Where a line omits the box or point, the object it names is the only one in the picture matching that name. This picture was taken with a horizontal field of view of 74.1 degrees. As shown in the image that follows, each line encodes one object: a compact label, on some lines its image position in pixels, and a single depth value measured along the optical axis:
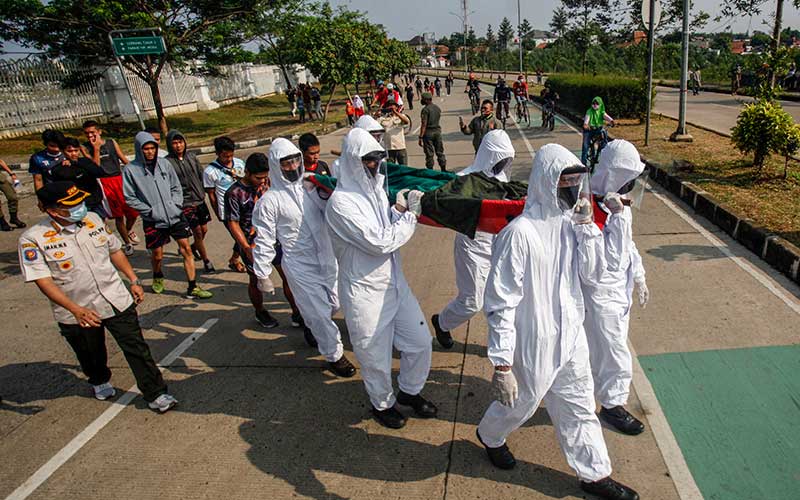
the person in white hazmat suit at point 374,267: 3.41
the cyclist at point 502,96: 17.59
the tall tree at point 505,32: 122.62
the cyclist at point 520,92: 19.39
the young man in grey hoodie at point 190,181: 6.52
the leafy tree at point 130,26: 18.89
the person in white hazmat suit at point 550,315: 2.78
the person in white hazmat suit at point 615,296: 3.45
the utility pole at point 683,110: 12.48
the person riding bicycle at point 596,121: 10.79
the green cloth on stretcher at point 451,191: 3.51
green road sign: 12.39
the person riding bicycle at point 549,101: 16.59
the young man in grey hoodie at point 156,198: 5.96
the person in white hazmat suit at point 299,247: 4.29
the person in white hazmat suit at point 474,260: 4.48
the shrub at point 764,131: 8.21
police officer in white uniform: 3.59
